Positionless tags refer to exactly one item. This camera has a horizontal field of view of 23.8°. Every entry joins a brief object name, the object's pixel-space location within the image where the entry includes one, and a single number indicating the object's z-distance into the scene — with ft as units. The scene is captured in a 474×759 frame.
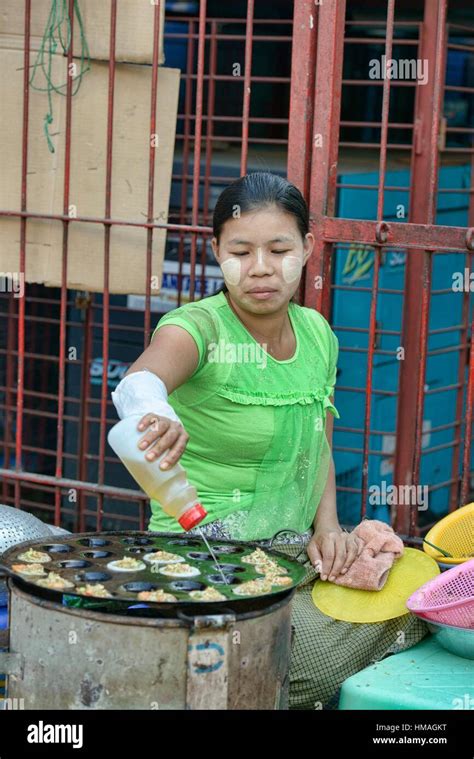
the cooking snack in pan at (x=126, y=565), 8.25
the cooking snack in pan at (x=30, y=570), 7.89
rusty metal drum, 7.37
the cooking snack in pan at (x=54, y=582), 7.63
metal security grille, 15.66
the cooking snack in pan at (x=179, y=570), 8.22
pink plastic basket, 9.16
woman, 9.57
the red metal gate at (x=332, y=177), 10.69
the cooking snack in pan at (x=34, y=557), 8.30
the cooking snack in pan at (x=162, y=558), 8.49
